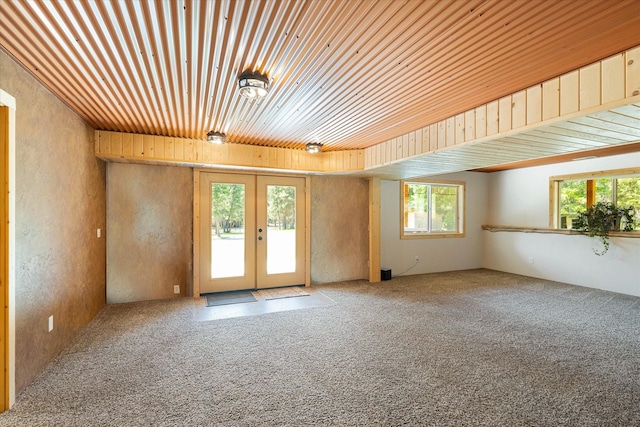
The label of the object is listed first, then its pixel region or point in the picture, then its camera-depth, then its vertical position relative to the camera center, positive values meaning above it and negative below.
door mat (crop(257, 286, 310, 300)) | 4.83 -1.42
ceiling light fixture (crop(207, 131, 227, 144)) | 3.90 +0.97
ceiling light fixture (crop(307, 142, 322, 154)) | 4.52 +0.98
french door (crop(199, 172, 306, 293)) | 4.89 -0.38
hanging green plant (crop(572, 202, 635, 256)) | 5.00 -0.15
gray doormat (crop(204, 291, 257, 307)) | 4.48 -1.41
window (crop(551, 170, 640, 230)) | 5.05 +0.37
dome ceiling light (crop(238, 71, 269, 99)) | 2.29 +1.01
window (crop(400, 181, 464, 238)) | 6.61 +0.04
